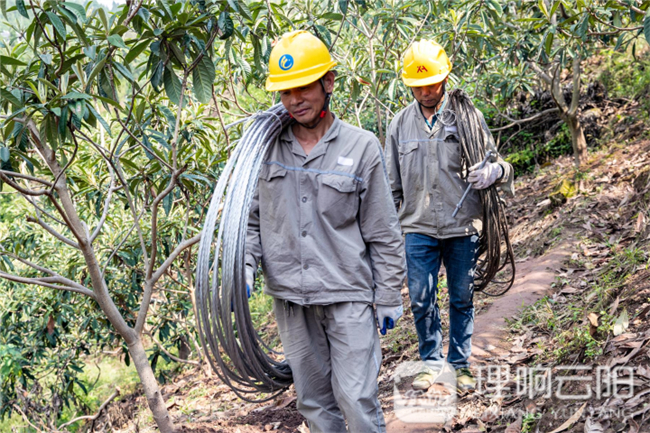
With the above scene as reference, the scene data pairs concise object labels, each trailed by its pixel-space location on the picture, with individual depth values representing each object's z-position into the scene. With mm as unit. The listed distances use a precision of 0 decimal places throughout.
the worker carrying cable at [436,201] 3387
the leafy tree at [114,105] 2631
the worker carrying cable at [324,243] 2455
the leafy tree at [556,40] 3742
